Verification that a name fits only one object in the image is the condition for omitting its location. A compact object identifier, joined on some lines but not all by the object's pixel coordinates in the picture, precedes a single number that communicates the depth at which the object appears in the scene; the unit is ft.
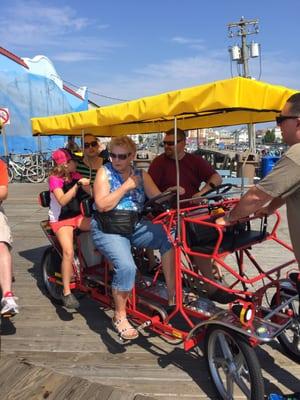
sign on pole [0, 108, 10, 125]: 55.76
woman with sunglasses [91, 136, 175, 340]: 12.15
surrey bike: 9.80
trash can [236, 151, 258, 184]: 46.48
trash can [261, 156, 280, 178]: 55.01
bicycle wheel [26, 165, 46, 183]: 64.90
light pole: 91.81
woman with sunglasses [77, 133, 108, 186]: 18.05
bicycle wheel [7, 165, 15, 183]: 64.08
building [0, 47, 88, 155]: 74.33
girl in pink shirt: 15.28
